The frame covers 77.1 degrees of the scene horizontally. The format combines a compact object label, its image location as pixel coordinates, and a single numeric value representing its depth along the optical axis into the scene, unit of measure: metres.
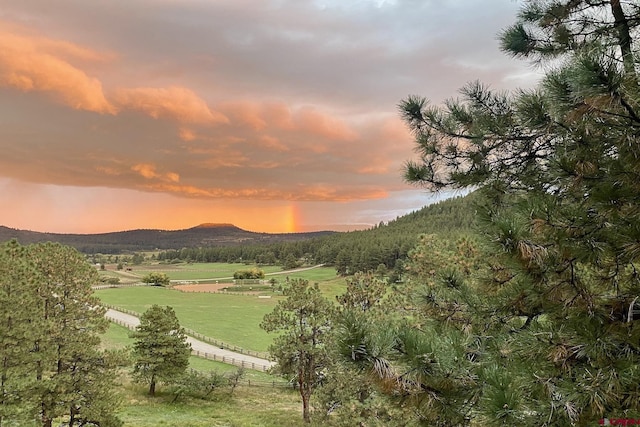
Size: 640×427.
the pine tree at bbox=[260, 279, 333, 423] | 17.64
